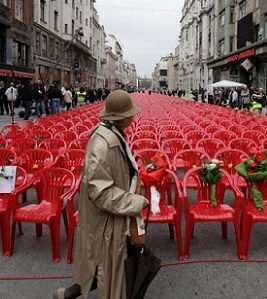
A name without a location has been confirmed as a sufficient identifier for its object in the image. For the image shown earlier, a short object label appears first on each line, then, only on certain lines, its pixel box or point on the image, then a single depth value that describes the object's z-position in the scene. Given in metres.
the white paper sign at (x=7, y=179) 3.37
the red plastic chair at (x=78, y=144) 5.43
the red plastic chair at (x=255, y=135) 6.03
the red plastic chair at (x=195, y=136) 6.25
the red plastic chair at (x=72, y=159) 4.56
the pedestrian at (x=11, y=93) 12.79
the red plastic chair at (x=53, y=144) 5.47
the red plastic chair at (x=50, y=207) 3.10
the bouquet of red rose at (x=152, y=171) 2.81
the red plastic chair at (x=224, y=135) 6.13
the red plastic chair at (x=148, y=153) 4.47
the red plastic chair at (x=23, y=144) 5.41
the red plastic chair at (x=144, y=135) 6.31
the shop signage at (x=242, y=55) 24.05
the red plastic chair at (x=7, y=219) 3.22
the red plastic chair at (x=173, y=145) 5.63
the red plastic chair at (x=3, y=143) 5.61
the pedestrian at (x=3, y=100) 16.09
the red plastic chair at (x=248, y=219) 3.13
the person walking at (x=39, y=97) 14.47
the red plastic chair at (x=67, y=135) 6.27
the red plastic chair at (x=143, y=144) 5.53
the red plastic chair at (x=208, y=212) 3.14
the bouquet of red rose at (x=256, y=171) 3.16
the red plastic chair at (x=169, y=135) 6.26
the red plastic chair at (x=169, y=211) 3.10
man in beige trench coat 1.94
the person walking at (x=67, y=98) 18.90
